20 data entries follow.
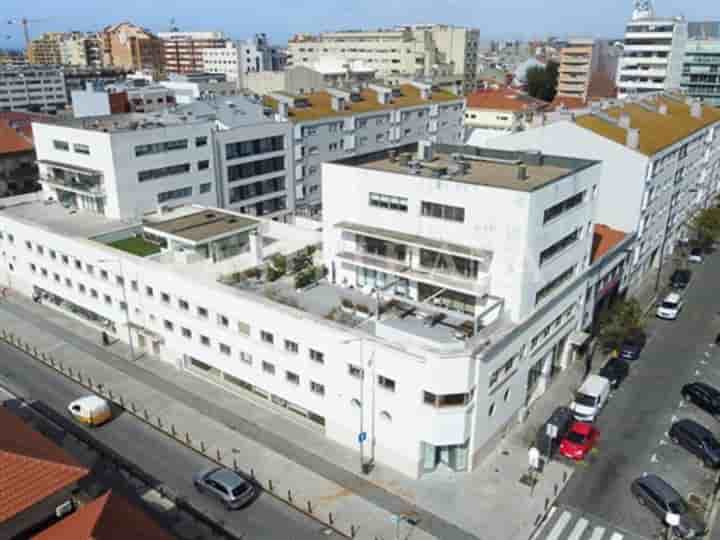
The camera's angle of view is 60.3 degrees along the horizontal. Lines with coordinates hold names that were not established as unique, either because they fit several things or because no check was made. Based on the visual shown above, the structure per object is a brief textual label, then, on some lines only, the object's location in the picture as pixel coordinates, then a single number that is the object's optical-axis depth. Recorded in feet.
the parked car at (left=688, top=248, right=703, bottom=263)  236.43
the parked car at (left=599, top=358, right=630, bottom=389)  148.15
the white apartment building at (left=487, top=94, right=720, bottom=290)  183.01
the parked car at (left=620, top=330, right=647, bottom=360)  160.56
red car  120.88
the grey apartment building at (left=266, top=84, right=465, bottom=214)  256.52
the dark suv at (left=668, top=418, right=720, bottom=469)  119.03
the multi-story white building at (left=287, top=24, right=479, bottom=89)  549.54
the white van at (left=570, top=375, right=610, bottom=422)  133.90
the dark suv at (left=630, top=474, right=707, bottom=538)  102.58
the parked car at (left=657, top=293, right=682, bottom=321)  185.37
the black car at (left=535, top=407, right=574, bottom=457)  122.62
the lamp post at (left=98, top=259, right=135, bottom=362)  155.74
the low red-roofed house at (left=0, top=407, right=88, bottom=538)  79.30
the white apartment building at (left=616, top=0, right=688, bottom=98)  433.89
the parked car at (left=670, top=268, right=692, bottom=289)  208.85
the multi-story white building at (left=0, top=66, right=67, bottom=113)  557.33
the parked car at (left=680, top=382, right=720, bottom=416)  136.15
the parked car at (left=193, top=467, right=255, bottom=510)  107.76
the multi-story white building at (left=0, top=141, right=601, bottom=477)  111.96
